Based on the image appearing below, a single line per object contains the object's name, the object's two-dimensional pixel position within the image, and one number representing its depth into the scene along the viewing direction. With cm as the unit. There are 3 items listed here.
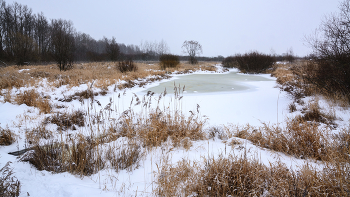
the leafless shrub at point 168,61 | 1925
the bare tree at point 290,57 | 2878
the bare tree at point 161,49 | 6744
